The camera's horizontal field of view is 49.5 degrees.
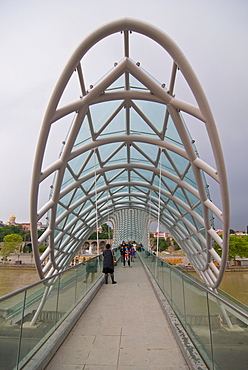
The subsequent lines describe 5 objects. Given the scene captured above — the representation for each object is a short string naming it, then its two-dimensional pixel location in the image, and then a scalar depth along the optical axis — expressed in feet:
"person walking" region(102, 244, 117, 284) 40.70
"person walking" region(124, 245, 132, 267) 72.13
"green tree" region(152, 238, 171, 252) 404.34
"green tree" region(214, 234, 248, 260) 265.34
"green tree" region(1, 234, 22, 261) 283.18
